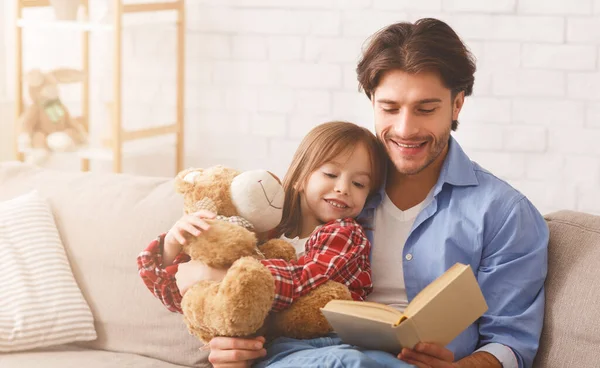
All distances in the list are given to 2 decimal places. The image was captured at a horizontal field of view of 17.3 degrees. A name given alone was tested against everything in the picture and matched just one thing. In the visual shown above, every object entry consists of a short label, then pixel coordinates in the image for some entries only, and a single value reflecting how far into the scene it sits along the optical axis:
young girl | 3.09
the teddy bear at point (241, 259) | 3.01
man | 3.12
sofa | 3.35
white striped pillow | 3.39
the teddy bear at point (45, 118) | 4.45
